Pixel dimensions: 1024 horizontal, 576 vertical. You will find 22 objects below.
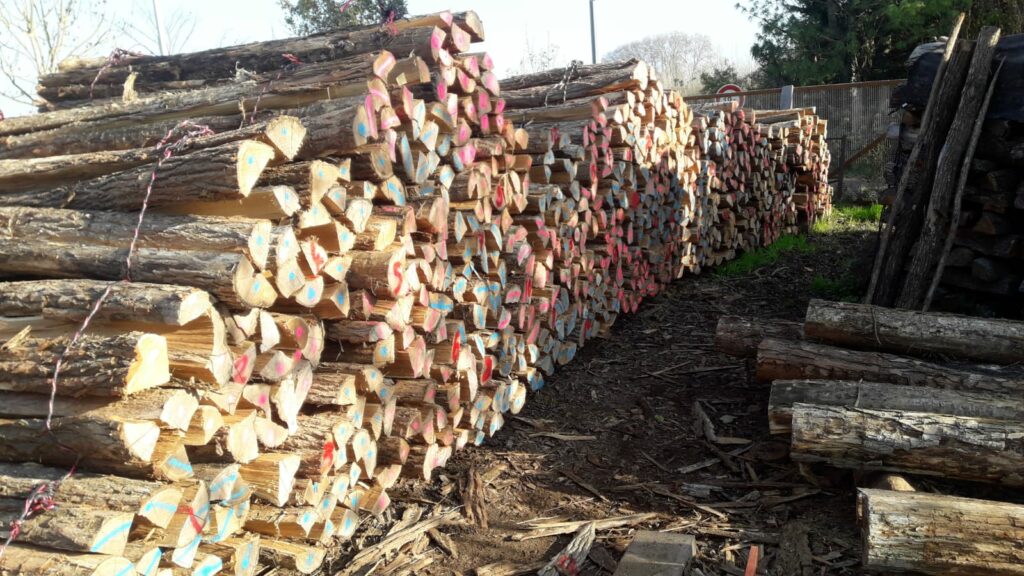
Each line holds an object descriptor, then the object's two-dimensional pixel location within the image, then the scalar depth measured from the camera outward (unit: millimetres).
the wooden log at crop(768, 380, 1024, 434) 3707
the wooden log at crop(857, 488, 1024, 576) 2869
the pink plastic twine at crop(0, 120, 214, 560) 2295
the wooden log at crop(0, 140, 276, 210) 2855
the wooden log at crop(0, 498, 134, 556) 2217
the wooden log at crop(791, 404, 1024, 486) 3391
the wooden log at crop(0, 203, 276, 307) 2717
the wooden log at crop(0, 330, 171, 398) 2402
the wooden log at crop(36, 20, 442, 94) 4051
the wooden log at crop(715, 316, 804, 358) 5020
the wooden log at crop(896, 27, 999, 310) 5512
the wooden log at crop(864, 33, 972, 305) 5727
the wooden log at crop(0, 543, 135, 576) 2172
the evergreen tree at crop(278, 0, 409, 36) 25122
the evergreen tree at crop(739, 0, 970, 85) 18641
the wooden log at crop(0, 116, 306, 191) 3037
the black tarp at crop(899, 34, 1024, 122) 5344
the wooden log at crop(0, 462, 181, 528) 2350
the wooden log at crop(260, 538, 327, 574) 3121
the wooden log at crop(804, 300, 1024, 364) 4410
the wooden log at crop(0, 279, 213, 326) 2521
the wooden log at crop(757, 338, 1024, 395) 4039
